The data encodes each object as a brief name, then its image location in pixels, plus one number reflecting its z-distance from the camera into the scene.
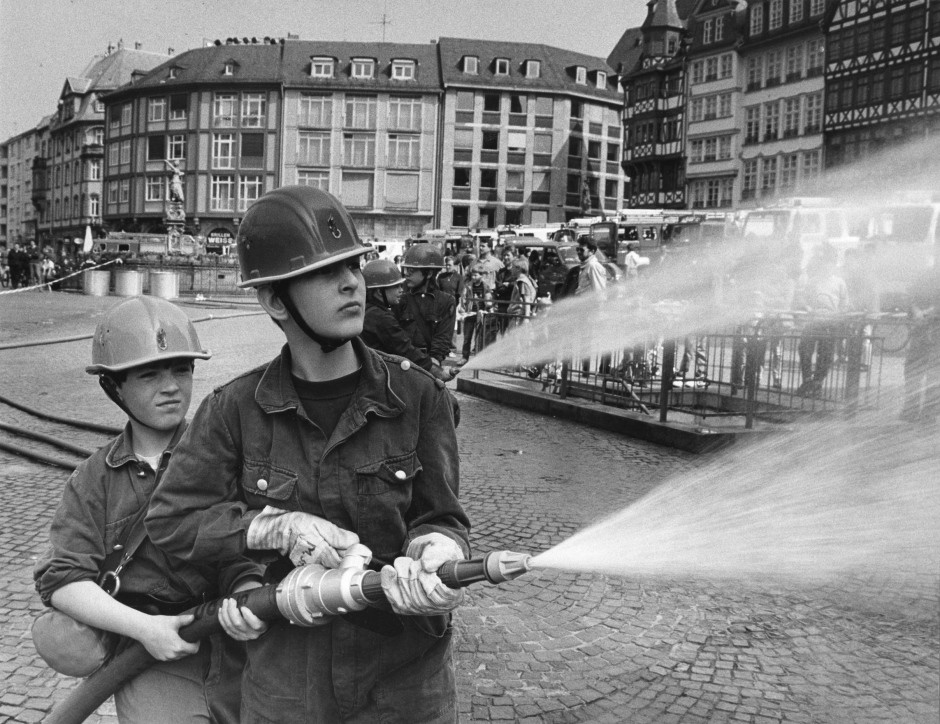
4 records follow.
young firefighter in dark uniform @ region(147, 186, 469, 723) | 2.19
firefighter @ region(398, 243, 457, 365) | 8.66
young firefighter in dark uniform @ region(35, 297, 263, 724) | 2.43
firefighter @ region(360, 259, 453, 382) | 7.79
